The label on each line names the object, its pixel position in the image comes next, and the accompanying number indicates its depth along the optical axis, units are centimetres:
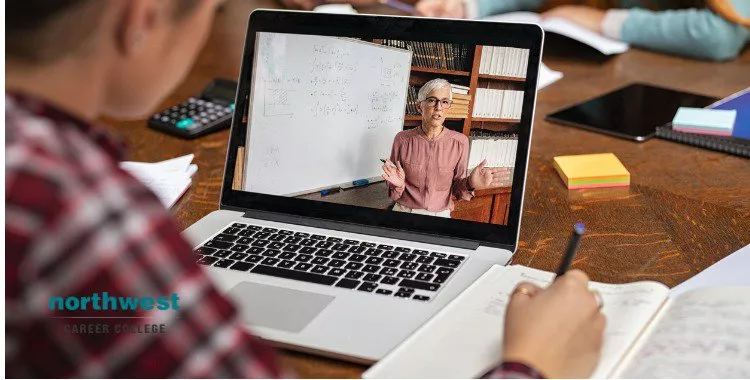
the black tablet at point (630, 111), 129
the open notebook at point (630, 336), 64
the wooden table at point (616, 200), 88
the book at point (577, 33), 169
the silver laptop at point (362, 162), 82
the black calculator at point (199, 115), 129
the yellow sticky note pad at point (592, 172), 109
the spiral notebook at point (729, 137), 118
